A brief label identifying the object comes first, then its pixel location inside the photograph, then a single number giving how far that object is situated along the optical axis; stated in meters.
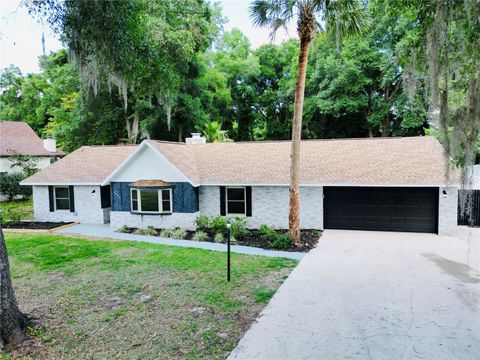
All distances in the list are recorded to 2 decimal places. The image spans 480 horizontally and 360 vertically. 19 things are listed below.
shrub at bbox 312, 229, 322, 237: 12.68
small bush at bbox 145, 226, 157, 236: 13.40
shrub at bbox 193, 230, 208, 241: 12.36
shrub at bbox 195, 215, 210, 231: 13.66
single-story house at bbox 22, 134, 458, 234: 12.80
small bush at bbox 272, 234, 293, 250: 11.01
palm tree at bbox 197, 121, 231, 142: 23.78
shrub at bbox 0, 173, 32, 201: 21.30
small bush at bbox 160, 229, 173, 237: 13.01
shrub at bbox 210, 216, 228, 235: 12.89
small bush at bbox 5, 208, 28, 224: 15.54
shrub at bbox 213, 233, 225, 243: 12.09
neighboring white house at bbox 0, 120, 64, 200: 22.62
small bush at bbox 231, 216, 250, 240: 12.41
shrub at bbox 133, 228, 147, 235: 13.52
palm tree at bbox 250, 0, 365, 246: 10.03
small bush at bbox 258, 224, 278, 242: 12.06
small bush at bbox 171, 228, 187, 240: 12.76
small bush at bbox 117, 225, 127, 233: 13.90
